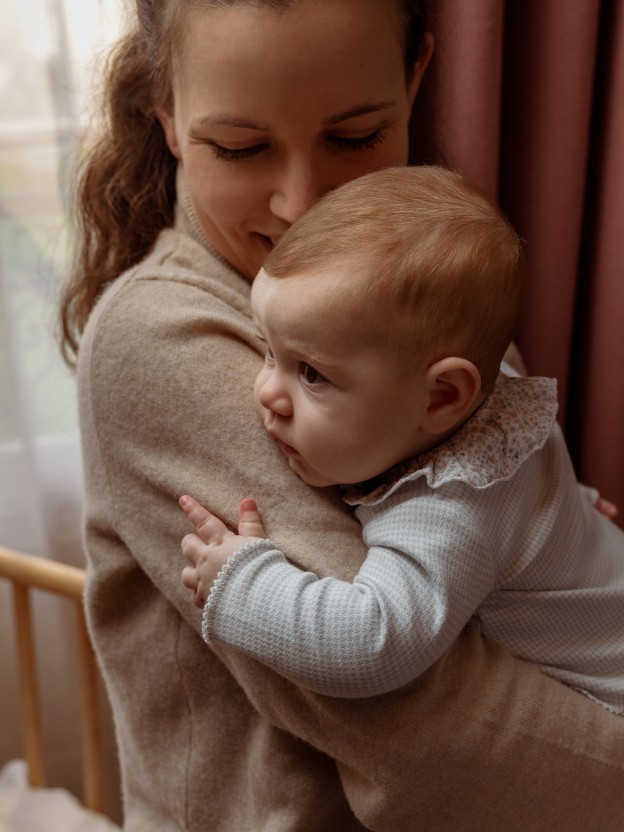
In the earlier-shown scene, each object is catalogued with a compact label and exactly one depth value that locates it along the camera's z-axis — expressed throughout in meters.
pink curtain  1.30
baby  0.86
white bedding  1.56
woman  0.94
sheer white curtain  1.49
